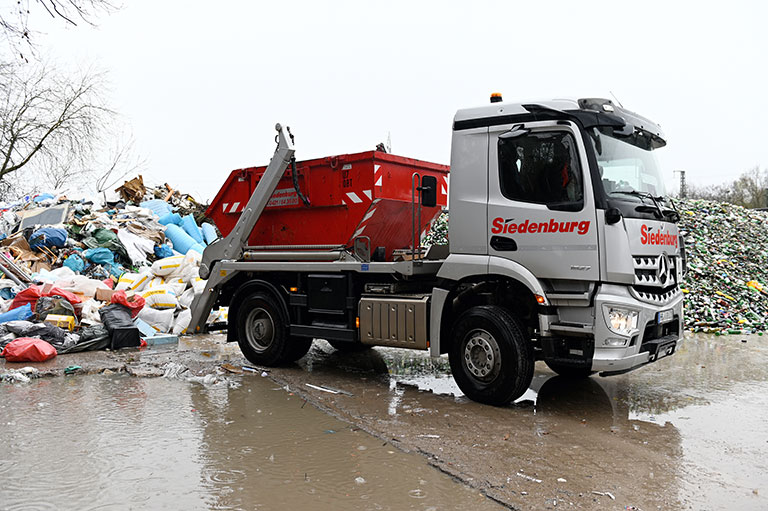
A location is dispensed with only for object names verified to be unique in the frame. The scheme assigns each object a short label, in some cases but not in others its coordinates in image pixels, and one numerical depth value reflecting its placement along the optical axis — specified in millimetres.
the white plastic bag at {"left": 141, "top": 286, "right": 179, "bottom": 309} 11188
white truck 5539
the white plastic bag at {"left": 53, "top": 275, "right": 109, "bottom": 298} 11000
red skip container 7258
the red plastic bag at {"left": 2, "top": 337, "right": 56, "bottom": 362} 8211
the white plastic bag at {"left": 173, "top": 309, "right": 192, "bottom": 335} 10828
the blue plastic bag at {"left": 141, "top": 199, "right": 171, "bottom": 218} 16391
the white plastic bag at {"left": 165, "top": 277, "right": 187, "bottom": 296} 11727
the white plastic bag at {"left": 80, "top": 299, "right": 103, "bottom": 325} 10005
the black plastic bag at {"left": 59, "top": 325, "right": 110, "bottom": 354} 9094
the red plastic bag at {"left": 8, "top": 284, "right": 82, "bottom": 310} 10172
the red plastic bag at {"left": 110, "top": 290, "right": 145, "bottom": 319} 9945
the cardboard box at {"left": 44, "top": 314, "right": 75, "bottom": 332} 9672
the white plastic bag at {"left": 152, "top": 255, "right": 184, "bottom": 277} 12094
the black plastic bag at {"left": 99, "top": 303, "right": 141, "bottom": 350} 9430
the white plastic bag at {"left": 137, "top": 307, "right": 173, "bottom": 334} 10672
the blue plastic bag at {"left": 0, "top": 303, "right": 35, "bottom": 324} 9914
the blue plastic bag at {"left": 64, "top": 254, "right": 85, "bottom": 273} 12995
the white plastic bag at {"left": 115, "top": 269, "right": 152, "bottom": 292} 11953
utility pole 45022
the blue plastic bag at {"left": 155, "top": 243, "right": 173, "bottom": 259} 14242
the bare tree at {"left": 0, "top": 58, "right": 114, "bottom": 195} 23250
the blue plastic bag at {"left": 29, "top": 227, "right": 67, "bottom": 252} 13625
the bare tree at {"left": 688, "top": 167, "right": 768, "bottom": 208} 42562
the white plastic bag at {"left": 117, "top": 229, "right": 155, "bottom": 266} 13625
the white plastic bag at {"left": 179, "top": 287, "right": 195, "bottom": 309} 11484
